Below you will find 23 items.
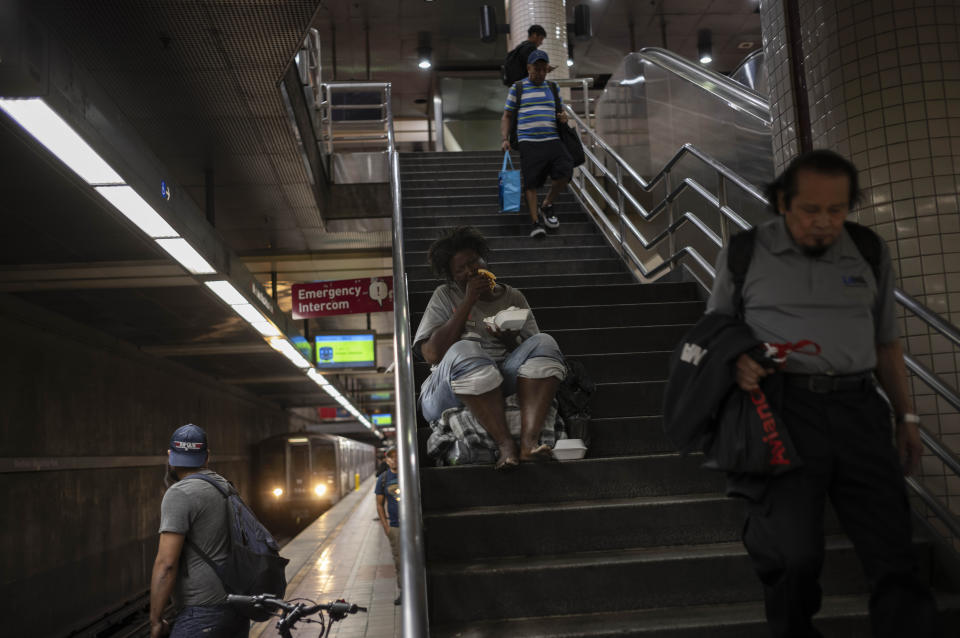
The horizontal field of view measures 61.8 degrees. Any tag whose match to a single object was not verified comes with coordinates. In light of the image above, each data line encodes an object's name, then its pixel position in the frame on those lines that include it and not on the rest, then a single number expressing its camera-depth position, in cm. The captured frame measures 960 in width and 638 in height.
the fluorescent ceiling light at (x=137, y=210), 514
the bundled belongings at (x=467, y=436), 357
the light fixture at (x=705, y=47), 1849
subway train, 2142
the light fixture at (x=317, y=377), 1523
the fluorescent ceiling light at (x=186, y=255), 657
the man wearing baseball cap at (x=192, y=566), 371
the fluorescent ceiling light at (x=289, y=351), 1171
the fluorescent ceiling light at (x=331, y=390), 1826
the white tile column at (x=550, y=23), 1312
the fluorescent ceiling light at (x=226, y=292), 819
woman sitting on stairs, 350
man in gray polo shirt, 200
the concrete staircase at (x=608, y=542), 289
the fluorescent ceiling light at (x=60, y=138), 388
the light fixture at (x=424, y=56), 1797
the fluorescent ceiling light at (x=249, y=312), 934
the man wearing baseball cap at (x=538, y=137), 704
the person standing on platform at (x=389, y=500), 888
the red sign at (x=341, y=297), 1165
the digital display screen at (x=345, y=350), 1354
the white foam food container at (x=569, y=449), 366
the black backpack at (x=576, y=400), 379
